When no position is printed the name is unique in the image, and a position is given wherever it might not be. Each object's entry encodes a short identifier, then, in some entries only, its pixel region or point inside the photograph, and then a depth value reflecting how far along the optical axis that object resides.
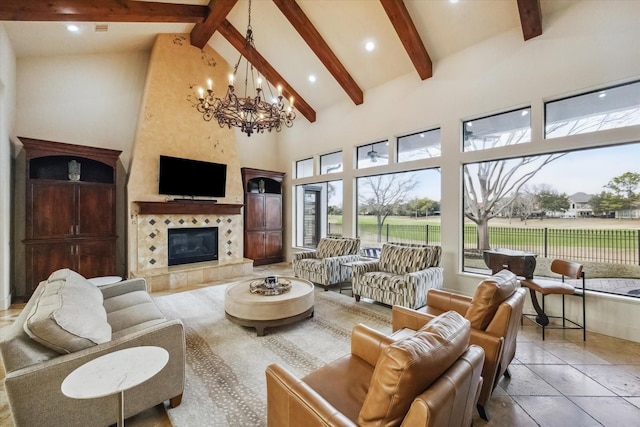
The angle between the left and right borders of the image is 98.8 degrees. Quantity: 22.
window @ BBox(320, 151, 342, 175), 6.89
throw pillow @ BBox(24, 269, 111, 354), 1.66
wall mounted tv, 5.66
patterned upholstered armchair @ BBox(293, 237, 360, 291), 5.13
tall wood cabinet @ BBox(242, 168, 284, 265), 7.24
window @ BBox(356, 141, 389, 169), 5.90
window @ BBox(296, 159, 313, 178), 7.69
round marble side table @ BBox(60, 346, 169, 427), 1.23
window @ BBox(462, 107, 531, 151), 4.11
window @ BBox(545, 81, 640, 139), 3.33
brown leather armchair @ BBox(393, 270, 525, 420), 1.88
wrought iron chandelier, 3.54
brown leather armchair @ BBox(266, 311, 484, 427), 1.04
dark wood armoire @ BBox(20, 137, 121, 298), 4.48
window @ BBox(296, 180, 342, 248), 7.84
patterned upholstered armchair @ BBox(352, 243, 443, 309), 3.88
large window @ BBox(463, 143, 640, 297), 3.43
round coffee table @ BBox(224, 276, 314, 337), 3.26
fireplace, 5.93
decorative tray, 3.60
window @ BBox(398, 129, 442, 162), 5.11
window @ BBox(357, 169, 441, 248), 5.25
